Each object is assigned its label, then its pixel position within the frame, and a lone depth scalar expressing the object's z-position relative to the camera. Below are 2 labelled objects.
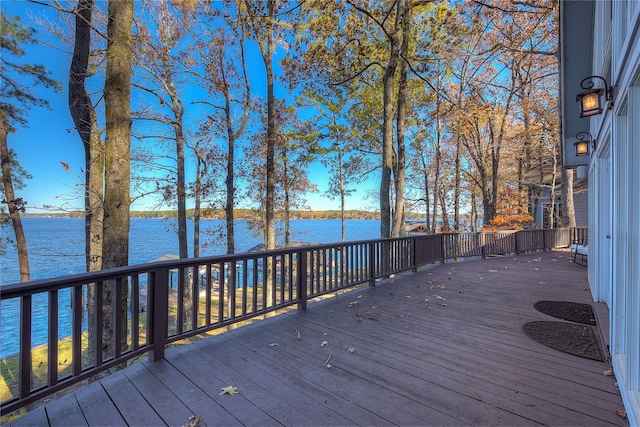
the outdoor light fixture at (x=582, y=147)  4.50
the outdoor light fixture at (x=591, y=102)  3.04
